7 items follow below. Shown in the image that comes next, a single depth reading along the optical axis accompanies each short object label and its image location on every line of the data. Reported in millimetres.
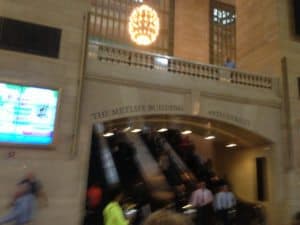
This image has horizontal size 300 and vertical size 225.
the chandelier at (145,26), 9016
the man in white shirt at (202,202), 9242
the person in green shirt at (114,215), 5316
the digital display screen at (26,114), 7270
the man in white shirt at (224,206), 9469
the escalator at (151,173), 9570
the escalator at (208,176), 10266
